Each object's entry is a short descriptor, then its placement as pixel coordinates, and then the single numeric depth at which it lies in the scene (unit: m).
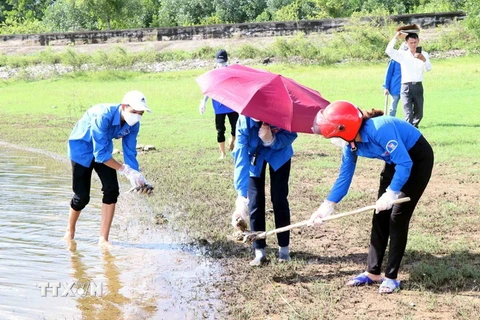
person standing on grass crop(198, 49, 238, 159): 11.48
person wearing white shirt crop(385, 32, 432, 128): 13.23
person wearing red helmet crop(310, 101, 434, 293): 5.56
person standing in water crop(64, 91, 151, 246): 7.11
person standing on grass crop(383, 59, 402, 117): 14.11
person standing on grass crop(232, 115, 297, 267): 6.44
